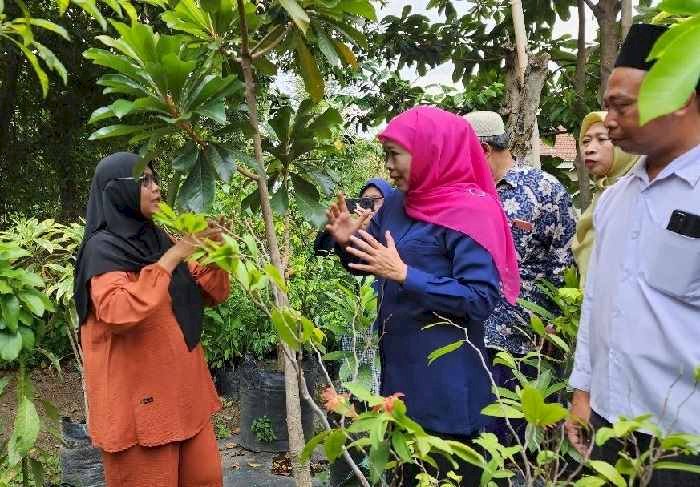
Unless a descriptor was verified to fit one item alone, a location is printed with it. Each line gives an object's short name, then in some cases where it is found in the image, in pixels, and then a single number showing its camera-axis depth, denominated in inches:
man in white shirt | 52.3
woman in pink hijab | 72.4
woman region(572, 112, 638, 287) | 96.2
